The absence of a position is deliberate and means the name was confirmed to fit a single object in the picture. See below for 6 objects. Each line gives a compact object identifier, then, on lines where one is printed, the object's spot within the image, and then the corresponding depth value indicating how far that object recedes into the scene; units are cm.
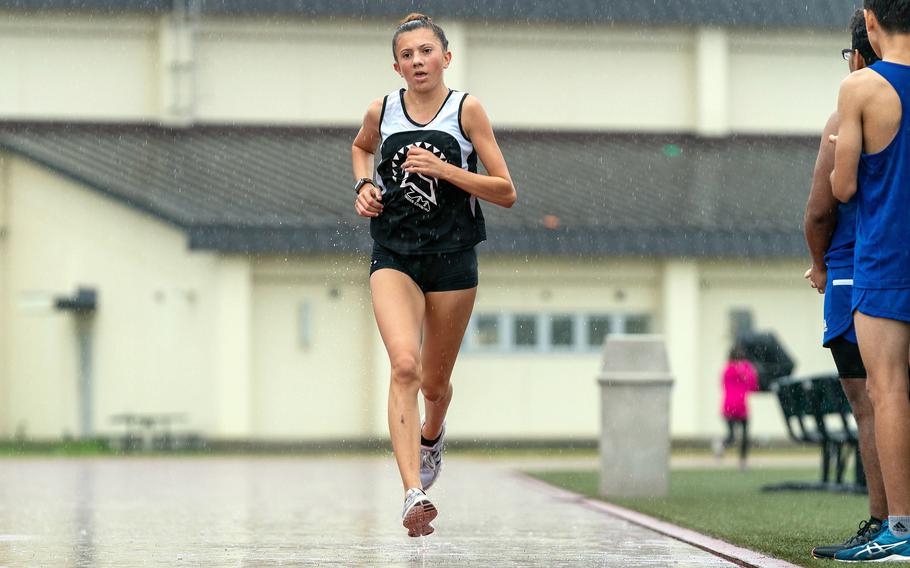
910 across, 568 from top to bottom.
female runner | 1590
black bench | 2908
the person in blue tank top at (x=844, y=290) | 1616
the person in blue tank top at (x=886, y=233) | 1525
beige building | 5906
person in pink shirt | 4700
